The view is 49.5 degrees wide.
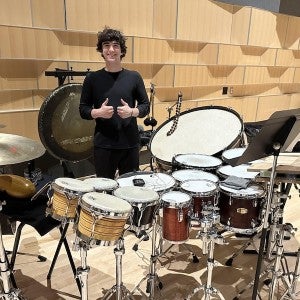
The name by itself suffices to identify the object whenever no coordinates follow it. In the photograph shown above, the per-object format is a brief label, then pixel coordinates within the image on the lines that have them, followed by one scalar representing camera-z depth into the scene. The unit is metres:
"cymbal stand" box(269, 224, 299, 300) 1.81
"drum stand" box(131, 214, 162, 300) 1.92
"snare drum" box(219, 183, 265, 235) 1.77
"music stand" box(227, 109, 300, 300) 1.39
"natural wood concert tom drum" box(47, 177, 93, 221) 1.51
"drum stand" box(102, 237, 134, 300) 1.60
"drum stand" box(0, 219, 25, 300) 1.67
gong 2.82
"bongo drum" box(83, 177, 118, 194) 1.60
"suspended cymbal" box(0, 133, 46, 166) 1.49
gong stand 2.88
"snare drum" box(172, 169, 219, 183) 1.94
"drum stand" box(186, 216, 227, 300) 1.70
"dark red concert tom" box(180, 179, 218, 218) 1.74
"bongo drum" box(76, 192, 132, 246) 1.34
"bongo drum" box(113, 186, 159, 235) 1.50
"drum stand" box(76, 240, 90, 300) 1.44
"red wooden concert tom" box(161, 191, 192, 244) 1.65
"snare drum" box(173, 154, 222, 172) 2.05
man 2.06
